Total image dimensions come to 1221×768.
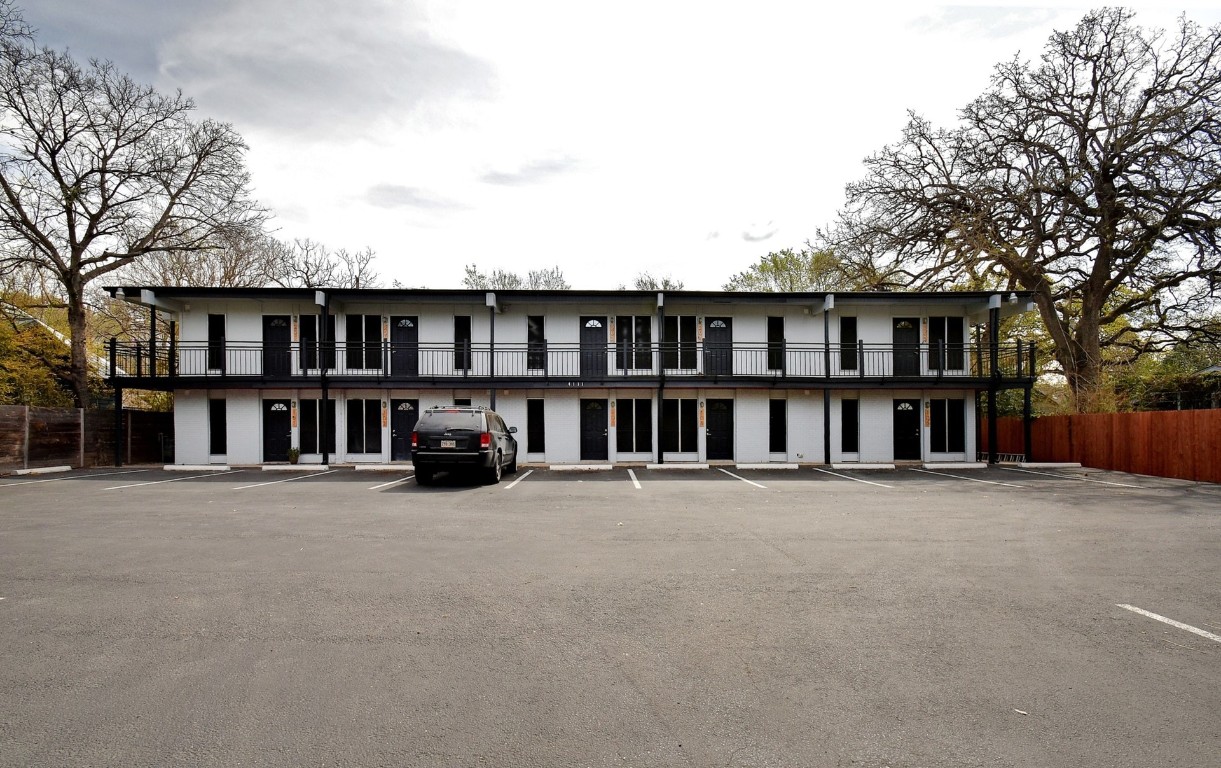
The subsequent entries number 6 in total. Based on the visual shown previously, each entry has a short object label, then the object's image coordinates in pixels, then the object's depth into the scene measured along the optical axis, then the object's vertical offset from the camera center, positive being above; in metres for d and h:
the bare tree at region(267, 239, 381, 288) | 33.69 +7.30
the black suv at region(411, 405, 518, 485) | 14.41 -0.97
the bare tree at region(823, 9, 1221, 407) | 20.91 +7.11
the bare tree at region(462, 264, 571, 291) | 38.75 +7.60
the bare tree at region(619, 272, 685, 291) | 37.94 +7.00
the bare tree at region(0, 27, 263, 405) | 20.91 +7.96
